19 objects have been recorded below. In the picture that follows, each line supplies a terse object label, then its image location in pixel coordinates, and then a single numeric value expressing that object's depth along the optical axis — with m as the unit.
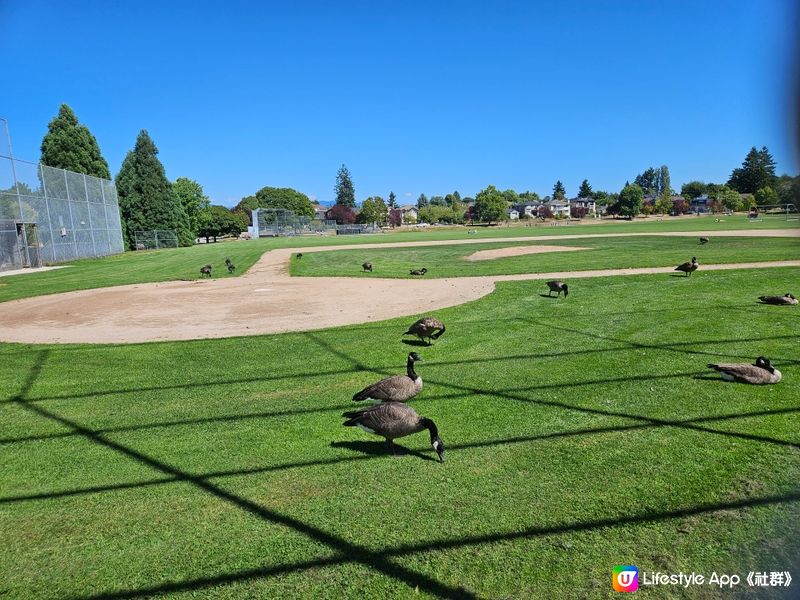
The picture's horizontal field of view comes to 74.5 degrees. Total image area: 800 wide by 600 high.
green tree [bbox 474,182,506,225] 136.38
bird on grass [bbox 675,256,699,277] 17.14
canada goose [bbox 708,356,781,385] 6.81
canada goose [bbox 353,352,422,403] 6.62
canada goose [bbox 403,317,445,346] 9.98
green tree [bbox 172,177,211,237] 86.62
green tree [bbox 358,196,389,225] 138.88
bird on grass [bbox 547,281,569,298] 14.68
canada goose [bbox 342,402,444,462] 5.37
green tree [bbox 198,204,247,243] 107.94
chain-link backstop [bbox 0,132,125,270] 31.48
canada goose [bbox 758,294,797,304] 12.01
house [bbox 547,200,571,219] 179.76
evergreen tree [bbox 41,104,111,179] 52.56
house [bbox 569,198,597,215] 174.56
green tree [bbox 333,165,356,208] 179.12
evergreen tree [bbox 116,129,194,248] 68.62
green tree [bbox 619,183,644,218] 130.50
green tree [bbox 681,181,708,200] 125.04
